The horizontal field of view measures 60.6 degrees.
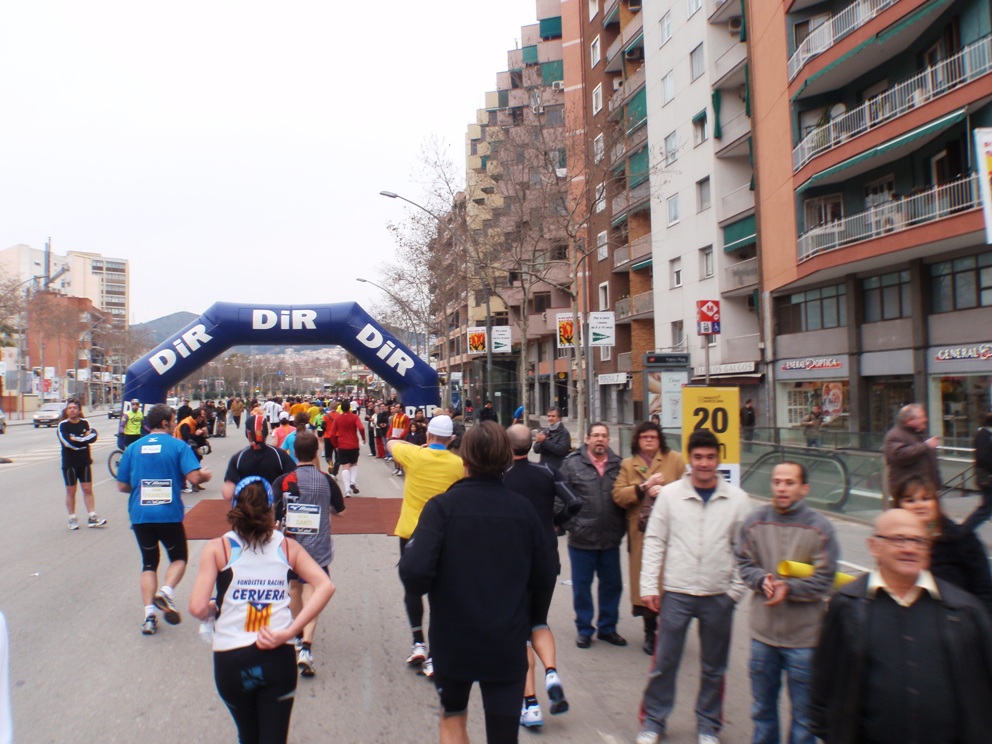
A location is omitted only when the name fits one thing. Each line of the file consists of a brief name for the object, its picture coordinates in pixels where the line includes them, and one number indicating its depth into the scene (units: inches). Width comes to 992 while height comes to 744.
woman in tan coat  245.9
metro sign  776.9
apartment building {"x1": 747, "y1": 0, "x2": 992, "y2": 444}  802.8
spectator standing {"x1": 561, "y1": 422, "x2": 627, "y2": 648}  253.3
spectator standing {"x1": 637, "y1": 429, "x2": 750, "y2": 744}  182.4
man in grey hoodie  161.3
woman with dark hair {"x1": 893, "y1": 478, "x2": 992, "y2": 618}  150.7
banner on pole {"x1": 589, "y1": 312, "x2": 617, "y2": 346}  879.1
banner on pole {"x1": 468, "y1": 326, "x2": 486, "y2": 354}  1461.6
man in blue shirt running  271.4
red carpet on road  479.5
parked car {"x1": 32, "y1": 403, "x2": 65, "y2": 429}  2233.5
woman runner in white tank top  136.6
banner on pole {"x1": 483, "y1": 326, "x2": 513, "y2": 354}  1322.6
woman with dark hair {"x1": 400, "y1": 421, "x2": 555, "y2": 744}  133.6
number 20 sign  330.3
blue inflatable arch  856.3
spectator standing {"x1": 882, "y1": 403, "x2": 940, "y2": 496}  175.0
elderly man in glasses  100.0
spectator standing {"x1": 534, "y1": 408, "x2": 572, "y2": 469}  363.6
